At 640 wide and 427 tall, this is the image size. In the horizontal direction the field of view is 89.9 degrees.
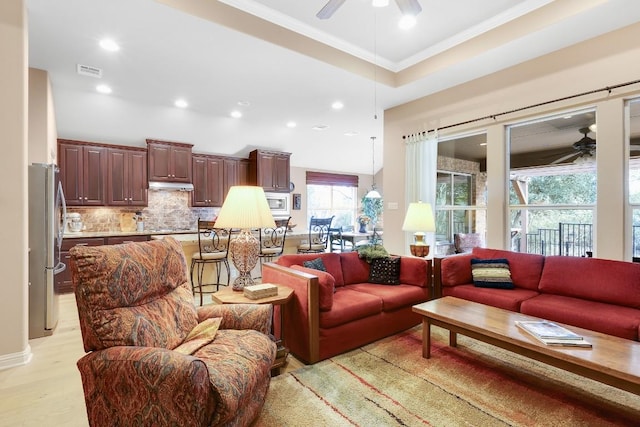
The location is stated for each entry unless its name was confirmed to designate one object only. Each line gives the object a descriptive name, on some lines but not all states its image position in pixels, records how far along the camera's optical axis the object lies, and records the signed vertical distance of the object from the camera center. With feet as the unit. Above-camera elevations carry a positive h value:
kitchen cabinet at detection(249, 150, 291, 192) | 22.47 +2.96
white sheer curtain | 15.04 +2.00
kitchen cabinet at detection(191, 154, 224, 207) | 20.80 +2.02
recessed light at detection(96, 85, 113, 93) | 13.89 +5.41
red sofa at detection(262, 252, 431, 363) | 8.21 -2.60
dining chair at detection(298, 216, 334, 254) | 17.97 -1.59
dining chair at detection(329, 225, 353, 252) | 23.08 -2.42
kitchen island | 15.18 -1.82
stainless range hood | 18.94 +1.52
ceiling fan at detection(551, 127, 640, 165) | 10.79 +2.13
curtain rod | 9.86 +3.85
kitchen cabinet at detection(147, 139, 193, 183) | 18.93 +3.04
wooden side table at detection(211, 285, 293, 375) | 7.51 -2.11
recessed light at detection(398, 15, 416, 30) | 9.70 +6.10
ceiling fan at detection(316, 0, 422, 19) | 7.13 +4.67
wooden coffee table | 5.47 -2.61
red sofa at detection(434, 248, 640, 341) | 7.86 -2.37
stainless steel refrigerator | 9.90 -1.13
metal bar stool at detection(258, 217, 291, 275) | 15.54 -1.71
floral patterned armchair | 4.37 -2.25
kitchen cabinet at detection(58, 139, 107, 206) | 16.60 +2.08
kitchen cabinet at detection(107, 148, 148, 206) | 17.81 +1.94
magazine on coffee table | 6.23 -2.52
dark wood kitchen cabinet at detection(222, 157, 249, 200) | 21.98 +2.73
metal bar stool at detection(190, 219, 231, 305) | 13.82 -1.90
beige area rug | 6.06 -3.91
